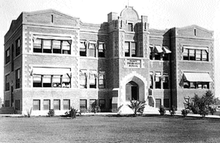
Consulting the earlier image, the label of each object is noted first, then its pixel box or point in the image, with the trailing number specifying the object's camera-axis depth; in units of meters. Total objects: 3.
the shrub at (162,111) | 32.25
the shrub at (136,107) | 31.29
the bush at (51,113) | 30.93
